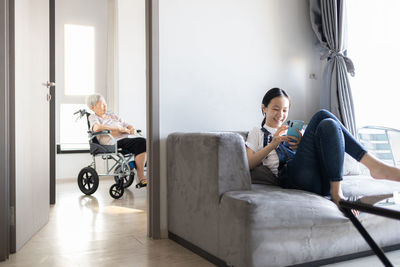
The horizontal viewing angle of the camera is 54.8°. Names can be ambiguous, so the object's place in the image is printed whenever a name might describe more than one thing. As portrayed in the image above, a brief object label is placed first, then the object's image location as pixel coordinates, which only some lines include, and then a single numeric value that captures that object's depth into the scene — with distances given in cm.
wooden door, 216
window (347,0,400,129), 287
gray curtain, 302
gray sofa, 169
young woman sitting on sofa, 187
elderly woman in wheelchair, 412
